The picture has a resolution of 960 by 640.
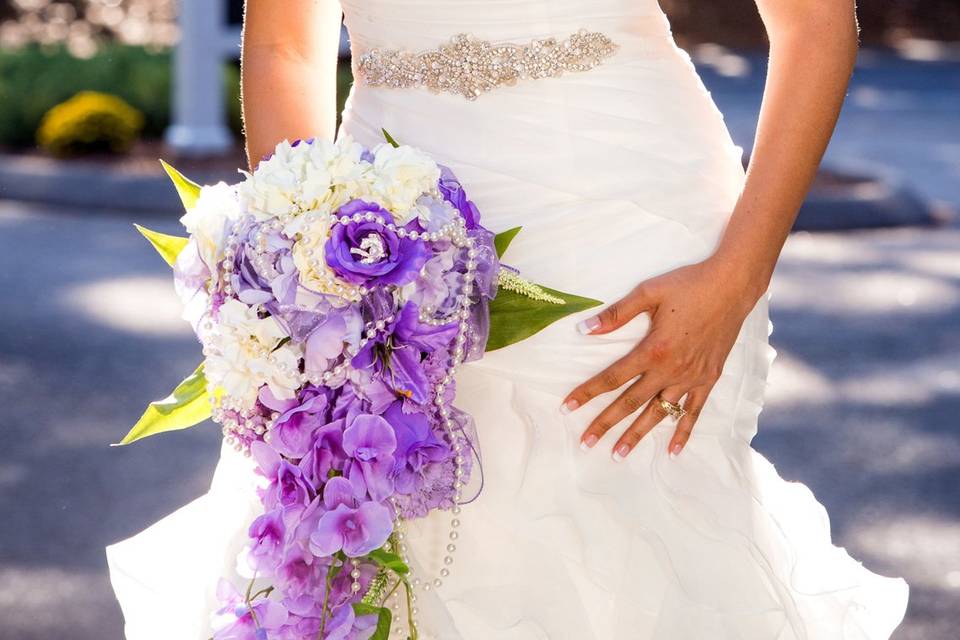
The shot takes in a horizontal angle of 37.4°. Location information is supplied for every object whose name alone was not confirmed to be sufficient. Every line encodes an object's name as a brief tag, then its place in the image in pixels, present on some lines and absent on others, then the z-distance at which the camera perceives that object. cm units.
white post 1143
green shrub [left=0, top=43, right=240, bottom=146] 1210
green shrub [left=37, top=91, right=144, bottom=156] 1115
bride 214
